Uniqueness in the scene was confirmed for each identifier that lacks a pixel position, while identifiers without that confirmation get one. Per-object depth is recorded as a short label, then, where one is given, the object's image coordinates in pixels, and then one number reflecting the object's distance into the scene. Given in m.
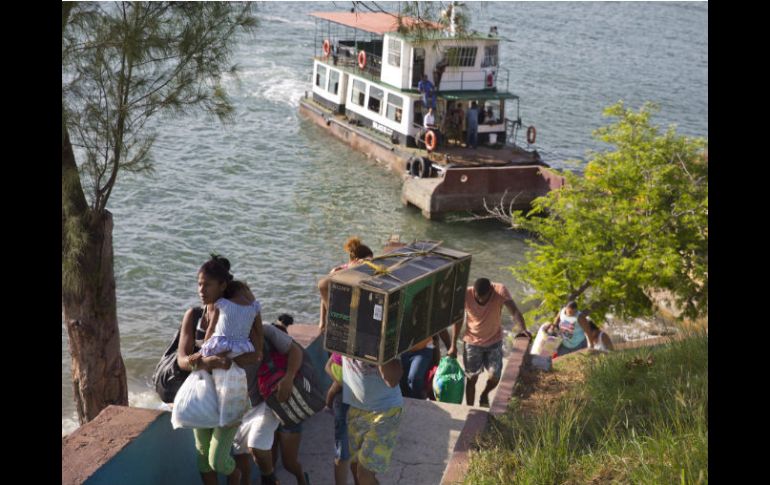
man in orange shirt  7.81
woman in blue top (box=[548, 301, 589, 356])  10.39
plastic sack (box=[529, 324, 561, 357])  10.12
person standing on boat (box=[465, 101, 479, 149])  25.94
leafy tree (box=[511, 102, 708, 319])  12.07
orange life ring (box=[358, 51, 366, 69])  29.02
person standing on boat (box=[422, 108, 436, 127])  25.53
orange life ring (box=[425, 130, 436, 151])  25.03
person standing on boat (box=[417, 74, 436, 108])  25.52
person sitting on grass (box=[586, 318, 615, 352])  10.27
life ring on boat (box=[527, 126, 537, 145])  27.09
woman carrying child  5.11
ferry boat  23.03
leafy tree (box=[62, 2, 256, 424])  7.16
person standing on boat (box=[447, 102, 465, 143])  26.39
